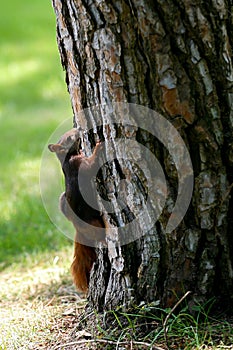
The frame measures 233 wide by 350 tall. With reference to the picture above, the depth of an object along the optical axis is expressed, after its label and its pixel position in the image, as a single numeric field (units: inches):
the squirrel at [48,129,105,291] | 232.4
